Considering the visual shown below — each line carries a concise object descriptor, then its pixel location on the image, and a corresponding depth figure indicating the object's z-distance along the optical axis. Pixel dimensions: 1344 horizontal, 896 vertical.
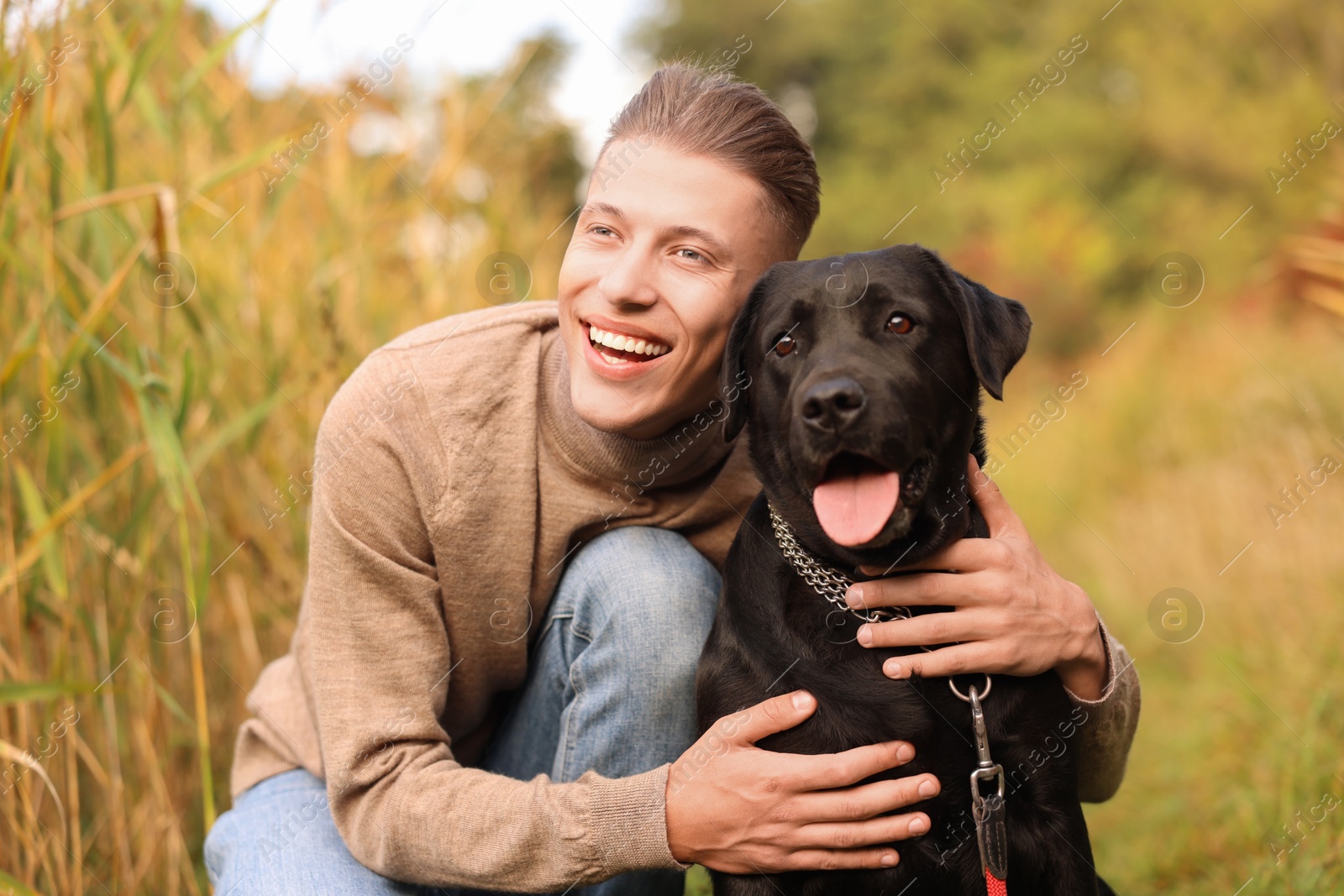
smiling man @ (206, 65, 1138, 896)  1.73
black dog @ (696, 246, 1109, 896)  1.71
